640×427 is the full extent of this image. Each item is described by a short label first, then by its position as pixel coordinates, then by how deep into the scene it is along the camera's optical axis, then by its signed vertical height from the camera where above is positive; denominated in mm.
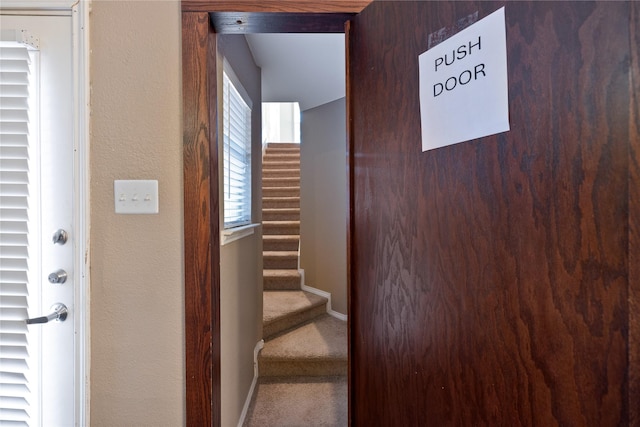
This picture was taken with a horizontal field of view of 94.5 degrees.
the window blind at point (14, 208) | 979 +24
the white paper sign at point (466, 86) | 660 +307
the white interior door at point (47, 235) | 986 -66
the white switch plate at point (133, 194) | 1031 +69
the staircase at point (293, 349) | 1907 -1070
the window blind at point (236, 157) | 1642 +358
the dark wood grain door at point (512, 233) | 519 -52
